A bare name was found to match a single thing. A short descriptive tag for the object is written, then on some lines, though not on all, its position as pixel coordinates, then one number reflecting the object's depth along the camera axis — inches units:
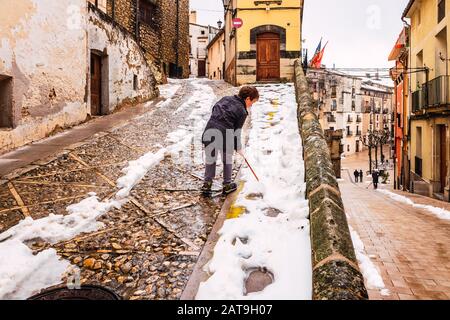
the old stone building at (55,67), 247.0
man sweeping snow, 177.2
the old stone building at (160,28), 736.3
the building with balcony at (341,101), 1889.8
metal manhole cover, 96.3
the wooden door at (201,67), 1861.5
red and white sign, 661.9
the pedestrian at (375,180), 1067.9
